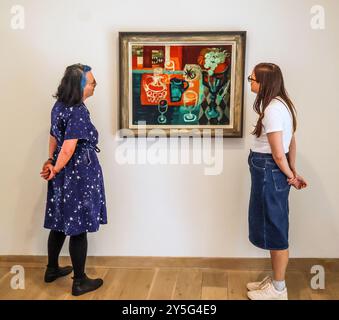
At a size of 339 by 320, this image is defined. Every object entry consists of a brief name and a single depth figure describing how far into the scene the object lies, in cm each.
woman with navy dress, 247
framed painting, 276
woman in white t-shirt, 233
